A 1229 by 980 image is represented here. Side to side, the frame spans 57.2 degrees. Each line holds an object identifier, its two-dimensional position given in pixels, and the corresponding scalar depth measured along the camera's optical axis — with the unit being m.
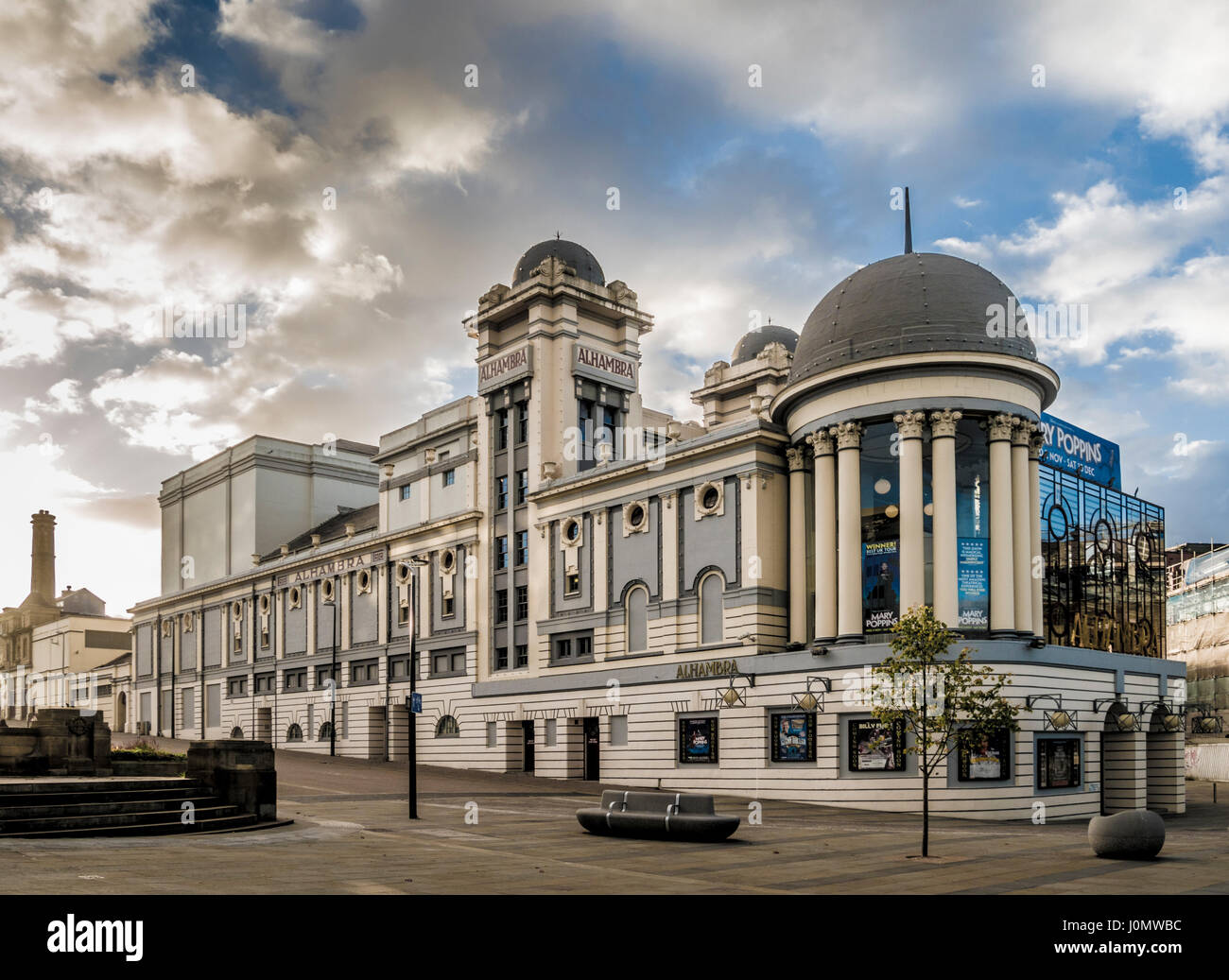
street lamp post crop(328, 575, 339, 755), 67.39
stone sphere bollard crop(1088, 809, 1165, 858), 22.34
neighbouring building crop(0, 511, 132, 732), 110.19
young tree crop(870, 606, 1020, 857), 24.08
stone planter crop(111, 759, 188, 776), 31.45
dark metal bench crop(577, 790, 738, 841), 24.84
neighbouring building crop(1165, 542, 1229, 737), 94.94
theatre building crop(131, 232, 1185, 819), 40.41
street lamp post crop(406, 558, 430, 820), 30.01
